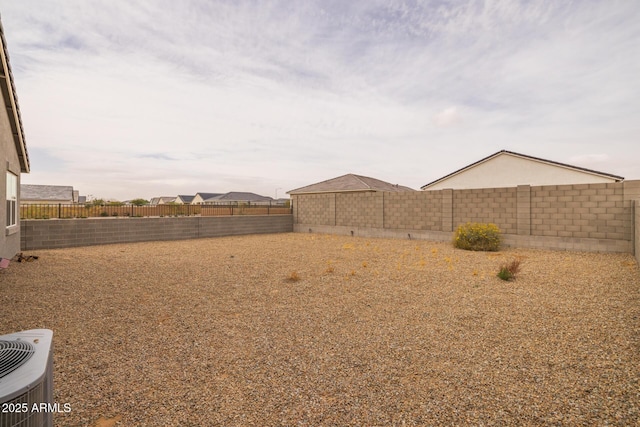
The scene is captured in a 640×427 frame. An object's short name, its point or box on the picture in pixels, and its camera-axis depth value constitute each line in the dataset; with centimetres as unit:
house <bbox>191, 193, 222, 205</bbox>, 6575
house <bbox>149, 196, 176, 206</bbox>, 8360
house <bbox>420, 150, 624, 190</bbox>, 2095
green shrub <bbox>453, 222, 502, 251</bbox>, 1323
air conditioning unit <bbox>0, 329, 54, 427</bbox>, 144
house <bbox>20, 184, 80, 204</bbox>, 4167
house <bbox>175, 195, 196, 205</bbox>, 7435
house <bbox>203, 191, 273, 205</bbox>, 5706
